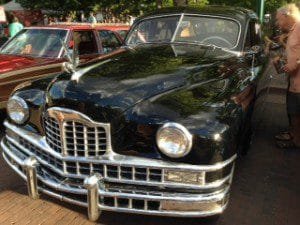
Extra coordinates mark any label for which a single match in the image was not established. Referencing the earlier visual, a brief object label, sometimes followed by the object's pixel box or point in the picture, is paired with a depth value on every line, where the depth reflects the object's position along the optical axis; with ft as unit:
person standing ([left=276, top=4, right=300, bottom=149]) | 11.47
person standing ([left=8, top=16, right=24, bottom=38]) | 27.67
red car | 13.60
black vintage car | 7.09
